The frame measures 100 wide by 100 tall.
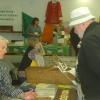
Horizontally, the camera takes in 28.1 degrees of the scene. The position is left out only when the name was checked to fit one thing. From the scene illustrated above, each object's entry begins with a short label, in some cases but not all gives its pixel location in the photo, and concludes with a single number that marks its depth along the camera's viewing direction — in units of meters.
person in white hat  1.42
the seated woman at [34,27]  5.41
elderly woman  1.60
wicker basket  1.85
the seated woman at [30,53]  2.50
